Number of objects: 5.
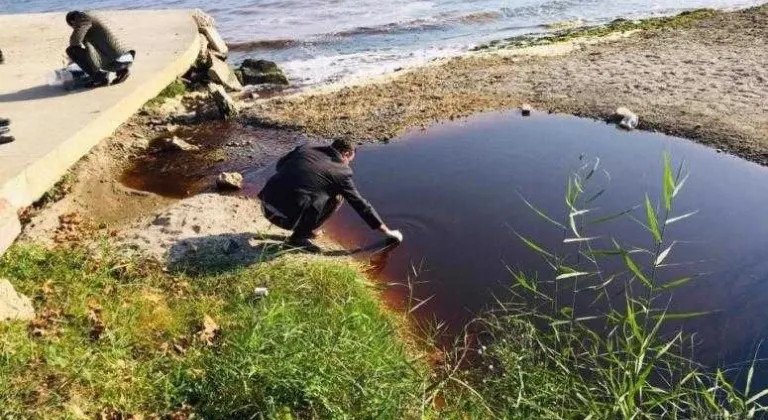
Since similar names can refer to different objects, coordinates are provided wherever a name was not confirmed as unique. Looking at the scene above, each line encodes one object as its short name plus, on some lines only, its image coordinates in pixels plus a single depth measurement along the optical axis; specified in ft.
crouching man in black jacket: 19.83
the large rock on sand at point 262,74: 45.16
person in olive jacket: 29.40
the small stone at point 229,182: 26.68
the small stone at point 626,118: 30.12
